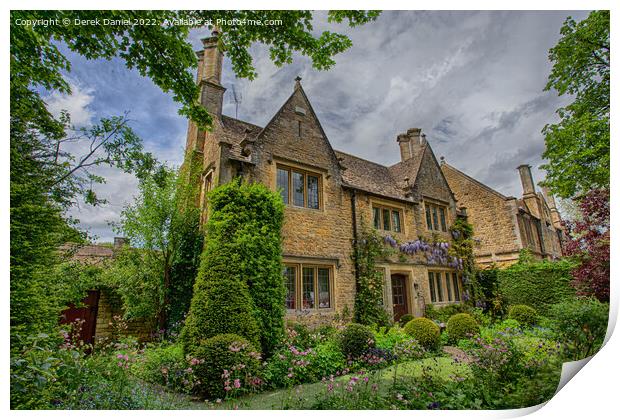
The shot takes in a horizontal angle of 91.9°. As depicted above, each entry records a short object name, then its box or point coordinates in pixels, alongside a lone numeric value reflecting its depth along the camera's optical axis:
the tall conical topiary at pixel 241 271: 6.32
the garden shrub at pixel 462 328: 9.64
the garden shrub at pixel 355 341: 7.16
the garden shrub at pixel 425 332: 8.77
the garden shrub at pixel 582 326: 4.72
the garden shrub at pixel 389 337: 8.12
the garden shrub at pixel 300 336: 7.60
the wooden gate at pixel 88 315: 9.32
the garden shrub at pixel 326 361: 6.48
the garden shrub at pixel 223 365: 5.02
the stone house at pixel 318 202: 9.27
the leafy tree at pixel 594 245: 5.27
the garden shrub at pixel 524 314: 9.05
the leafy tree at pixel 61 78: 4.22
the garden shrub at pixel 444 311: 11.93
